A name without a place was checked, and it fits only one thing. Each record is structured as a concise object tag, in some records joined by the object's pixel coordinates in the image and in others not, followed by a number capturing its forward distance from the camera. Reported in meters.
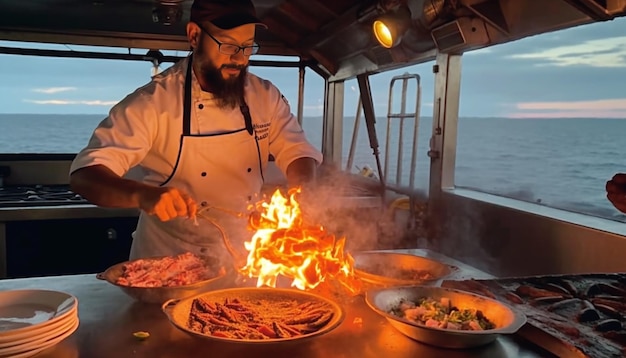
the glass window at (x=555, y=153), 3.20
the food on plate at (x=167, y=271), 1.92
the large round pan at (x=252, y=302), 1.51
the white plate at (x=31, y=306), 1.63
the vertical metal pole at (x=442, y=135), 3.86
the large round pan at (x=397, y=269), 2.06
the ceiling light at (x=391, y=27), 3.36
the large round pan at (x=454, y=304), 1.59
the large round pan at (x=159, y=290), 1.84
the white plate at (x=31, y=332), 1.42
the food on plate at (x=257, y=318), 1.59
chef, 2.47
